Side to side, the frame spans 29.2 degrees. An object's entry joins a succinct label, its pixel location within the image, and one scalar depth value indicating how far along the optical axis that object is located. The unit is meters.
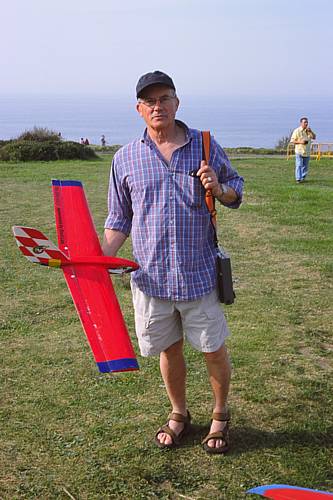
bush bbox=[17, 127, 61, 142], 24.70
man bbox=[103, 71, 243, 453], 3.21
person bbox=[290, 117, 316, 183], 14.98
